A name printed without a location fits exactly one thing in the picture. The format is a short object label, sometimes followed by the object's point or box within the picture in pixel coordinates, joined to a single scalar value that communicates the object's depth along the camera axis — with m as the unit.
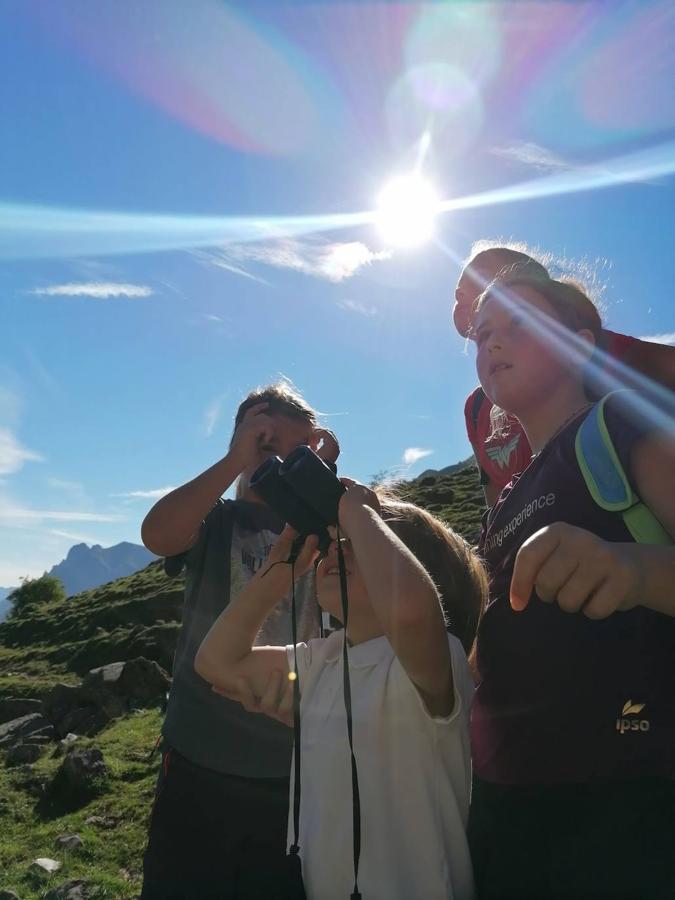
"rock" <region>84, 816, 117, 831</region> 7.30
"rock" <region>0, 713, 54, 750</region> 12.99
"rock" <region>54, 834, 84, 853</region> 6.63
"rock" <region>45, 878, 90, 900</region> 5.38
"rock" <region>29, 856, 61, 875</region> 6.05
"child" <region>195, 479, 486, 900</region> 1.61
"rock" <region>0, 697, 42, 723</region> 16.88
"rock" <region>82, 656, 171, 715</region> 15.17
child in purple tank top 1.08
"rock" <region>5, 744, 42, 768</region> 10.94
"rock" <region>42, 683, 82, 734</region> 15.07
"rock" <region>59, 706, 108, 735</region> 13.90
